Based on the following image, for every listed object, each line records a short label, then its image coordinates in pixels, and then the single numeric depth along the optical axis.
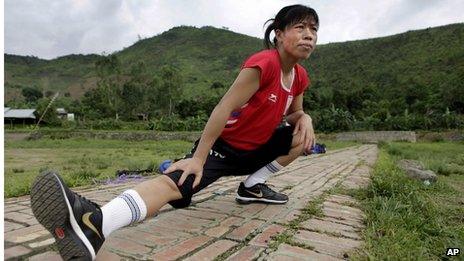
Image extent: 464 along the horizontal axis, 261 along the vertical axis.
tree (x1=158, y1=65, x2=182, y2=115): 50.12
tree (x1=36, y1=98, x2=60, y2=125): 40.47
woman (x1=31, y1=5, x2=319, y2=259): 1.57
